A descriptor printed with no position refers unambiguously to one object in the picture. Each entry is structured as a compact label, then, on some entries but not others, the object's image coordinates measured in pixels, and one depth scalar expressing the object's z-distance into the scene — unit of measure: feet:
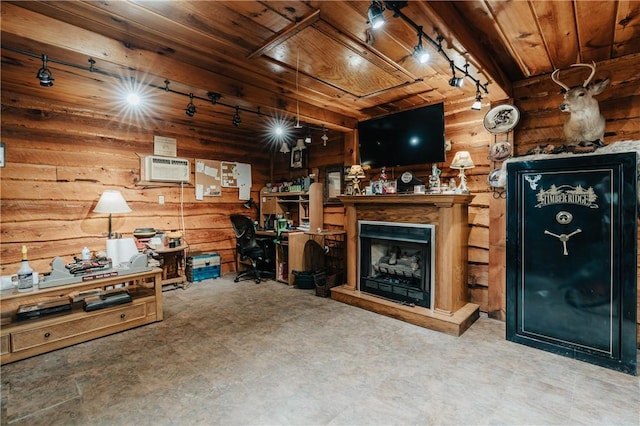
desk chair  14.79
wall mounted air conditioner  13.75
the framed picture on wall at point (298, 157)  17.08
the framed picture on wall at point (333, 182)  15.21
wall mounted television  10.69
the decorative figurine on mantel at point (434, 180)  10.45
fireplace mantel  9.51
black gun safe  7.10
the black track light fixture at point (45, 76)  6.93
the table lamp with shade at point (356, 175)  12.84
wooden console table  7.70
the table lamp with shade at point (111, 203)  11.63
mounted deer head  7.98
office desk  14.44
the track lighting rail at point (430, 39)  5.06
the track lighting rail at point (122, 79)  6.91
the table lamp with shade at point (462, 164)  10.13
